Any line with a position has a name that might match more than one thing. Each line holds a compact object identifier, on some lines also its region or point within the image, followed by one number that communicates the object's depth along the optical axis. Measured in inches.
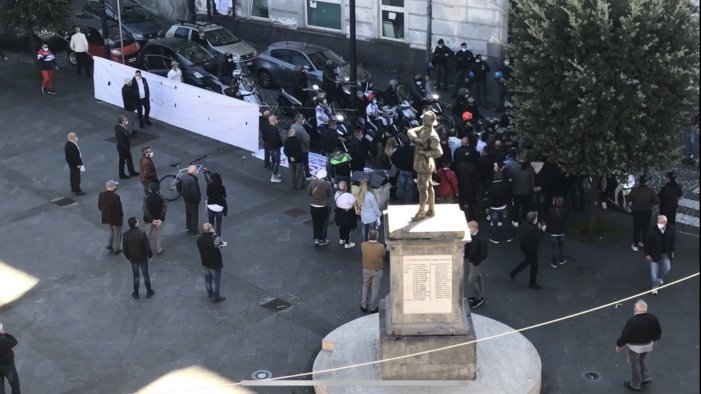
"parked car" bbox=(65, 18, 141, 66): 1134.4
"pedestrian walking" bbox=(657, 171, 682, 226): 687.7
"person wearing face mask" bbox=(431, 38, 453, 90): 1039.0
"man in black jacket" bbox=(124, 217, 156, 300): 631.2
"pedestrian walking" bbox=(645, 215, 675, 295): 621.3
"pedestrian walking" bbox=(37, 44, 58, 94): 1049.5
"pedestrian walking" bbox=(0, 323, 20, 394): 526.3
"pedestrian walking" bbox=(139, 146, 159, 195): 762.8
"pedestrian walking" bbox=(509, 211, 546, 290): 635.5
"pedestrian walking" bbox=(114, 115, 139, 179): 823.1
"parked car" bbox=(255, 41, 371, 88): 1042.1
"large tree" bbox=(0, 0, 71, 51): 1058.1
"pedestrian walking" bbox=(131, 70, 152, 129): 935.8
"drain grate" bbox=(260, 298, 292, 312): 643.5
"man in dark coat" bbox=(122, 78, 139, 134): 926.4
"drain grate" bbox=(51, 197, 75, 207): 805.2
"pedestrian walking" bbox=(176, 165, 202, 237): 725.3
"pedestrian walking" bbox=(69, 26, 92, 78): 1098.7
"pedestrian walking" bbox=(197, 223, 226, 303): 621.9
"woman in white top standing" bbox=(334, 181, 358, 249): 695.7
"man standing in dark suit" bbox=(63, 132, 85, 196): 791.1
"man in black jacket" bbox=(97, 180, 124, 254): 698.2
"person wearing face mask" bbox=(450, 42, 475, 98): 1017.5
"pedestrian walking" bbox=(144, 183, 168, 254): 700.7
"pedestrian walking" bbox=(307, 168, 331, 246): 706.2
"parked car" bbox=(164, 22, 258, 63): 1135.0
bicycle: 798.5
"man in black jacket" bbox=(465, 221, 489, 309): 612.4
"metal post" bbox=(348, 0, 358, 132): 852.0
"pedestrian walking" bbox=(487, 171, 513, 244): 711.7
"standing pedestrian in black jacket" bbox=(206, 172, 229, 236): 711.1
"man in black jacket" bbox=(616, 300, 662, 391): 517.7
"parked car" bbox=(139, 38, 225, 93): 1055.6
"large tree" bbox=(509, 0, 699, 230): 636.7
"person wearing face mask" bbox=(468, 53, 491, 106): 998.4
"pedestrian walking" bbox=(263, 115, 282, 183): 826.2
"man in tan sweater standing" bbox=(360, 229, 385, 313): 603.2
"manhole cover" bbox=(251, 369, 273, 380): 569.0
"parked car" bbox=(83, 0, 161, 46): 1211.2
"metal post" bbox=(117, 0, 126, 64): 1053.8
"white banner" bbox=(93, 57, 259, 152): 901.8
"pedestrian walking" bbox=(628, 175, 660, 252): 684.1
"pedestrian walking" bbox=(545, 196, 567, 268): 661.9
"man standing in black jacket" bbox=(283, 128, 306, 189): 796.6
